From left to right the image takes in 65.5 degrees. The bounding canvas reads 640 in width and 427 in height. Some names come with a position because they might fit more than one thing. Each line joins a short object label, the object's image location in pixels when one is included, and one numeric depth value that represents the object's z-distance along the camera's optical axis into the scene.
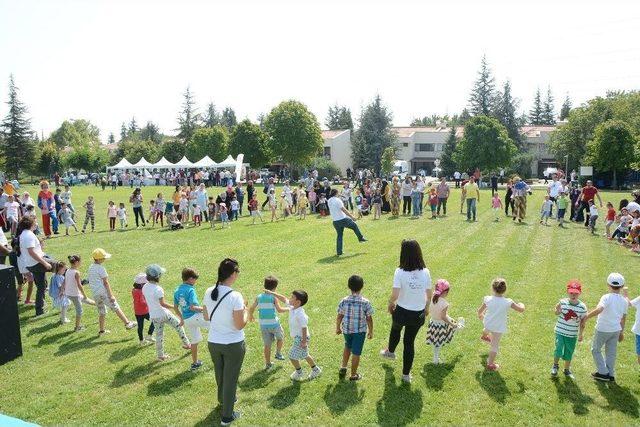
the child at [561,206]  20.86
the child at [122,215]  22.05
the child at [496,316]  6.86
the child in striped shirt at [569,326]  6.57
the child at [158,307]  7.41
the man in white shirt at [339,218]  14.19
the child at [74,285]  8.83
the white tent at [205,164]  52.69
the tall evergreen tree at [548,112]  104.19
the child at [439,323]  7.16
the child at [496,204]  22.62
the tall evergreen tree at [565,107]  108.16
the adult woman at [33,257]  9.32
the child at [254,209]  22.77
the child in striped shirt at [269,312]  6.72
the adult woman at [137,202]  21.77
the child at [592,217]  18.47
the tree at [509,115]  67.06
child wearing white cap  6.54
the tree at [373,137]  66.75
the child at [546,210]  20.94
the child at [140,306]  8.13
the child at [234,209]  23.25
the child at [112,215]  21.53
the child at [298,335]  6.55
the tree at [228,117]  107.00
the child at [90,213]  21.31
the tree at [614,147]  47.84
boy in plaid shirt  6.43
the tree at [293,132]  58.66
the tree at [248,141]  62.09
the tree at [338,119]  97.99
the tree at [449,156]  63.62
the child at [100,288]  8.54
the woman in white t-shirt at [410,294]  6.31
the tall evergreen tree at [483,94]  69.75
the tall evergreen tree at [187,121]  81.38
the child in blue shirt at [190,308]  7.08
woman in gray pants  5.35
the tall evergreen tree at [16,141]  66.88
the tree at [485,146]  52.75
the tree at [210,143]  68.06
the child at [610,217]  17.55
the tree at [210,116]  102.50
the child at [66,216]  20.14
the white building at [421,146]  76.59
